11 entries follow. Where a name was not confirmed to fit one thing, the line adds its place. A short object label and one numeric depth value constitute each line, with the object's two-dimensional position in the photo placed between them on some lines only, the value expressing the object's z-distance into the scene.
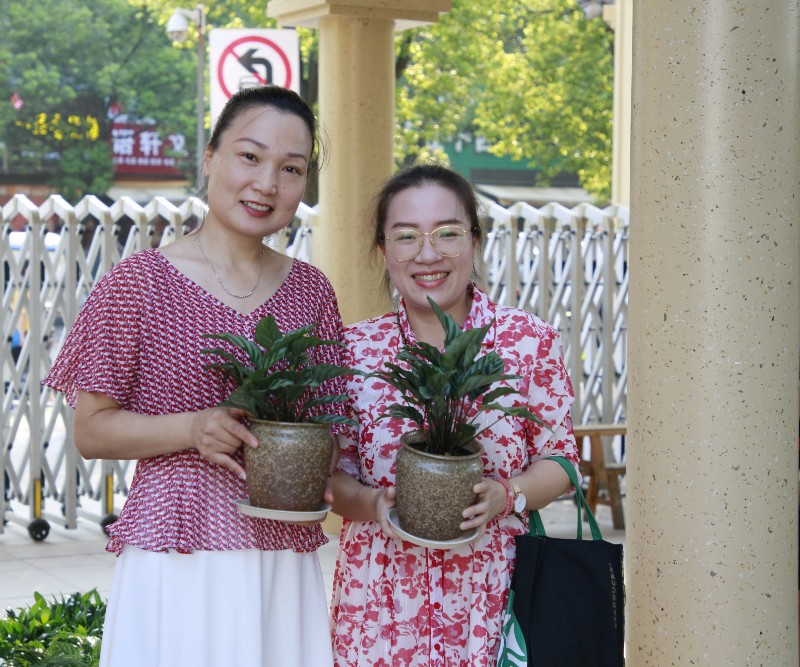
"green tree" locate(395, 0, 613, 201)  21.48
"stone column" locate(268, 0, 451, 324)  7.57
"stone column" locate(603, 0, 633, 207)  12.98
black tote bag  2.62
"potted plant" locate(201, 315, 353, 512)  2.30
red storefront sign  32.66
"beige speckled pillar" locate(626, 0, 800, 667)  3.02
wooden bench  8.47
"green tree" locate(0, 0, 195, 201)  30.67
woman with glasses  2.69
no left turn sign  9.61
